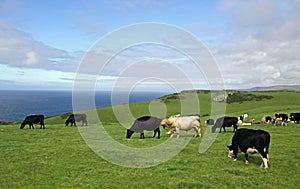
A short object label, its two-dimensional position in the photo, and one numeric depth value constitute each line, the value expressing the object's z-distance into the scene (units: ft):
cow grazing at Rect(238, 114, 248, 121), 114.42
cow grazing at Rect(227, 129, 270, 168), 39.32
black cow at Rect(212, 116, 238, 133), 82.48
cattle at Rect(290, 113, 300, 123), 99.05
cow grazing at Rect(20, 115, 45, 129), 89.71
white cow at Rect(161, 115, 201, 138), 68.95
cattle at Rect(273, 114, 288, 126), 95.76
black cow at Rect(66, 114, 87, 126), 105.29
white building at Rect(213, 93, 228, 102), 248.75
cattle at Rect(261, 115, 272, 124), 104.12
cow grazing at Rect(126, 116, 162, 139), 69.10
